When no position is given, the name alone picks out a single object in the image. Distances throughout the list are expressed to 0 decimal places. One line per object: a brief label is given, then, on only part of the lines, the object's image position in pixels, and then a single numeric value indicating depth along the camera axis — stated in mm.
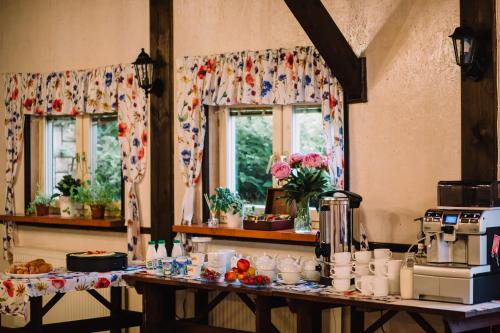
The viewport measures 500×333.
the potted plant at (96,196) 7410
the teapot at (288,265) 5332
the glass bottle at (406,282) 4695
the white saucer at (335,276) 5045
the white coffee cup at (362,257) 5098
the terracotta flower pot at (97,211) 7398
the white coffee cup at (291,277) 5328
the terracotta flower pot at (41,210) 7891
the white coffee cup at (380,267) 4871
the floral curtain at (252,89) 5887
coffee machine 4516
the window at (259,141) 6312
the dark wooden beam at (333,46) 5594
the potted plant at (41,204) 7895
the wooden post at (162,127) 6934
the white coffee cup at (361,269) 5086
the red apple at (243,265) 5398
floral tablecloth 5648
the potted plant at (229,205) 6461
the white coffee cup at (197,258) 5668
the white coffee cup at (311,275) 5441
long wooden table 4430
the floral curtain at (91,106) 7137
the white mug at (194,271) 5656
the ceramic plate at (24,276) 5863
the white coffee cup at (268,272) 5422
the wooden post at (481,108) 5105
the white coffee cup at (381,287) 4797
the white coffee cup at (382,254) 5085
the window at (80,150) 7613
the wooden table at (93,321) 5863
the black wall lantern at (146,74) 6895
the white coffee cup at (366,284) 4863
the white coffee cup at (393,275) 4832
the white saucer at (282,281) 5387
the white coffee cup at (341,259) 5059
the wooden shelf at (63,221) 7242
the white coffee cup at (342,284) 5023
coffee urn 5258
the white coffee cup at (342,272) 5031
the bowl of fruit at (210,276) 5500
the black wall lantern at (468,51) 5055
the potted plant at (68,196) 7617
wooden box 6152
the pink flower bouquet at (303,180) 5859
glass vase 5953
